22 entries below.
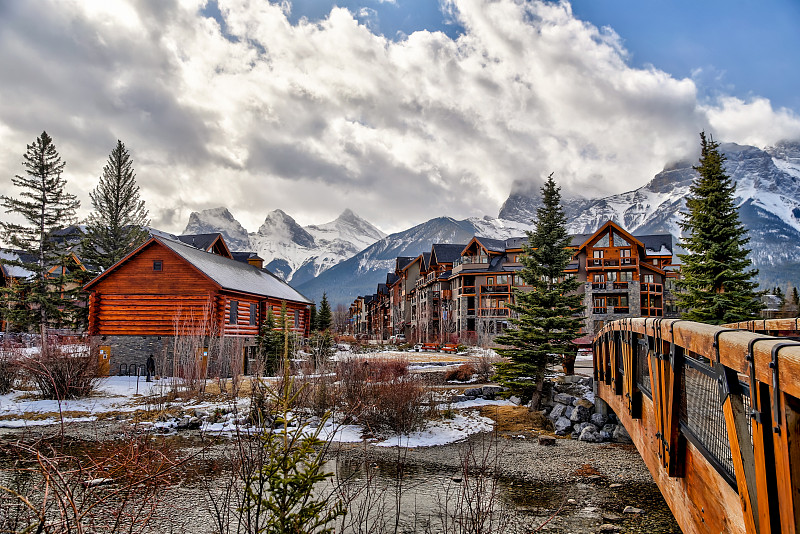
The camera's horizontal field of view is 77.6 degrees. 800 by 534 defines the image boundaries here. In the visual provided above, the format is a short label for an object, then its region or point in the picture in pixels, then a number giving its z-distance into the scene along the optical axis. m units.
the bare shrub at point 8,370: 19.25
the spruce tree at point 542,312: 18.88
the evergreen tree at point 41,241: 33.31
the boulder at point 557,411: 17.34
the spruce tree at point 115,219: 39.88
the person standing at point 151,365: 25.98
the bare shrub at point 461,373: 26.39
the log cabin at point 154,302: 26.14
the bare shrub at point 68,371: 18.11
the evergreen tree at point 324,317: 67.82
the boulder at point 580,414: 16.34
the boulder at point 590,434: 14.79
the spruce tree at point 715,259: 21.66
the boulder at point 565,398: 18.70
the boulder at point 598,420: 15.57
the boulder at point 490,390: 21.89
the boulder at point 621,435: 14.57
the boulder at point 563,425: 16.01
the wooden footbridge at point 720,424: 2.56
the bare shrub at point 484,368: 26.59
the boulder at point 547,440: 14.57
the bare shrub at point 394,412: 15.91
